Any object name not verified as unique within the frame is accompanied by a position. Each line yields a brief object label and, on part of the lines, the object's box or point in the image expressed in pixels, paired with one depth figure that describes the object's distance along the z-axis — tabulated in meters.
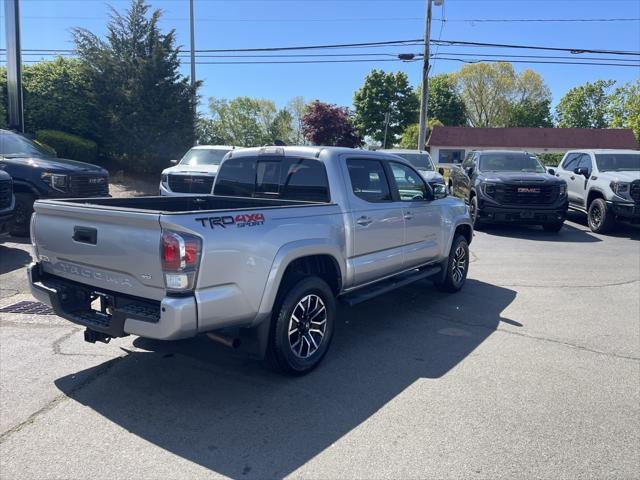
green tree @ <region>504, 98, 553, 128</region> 70.44
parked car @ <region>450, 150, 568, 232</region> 12.20
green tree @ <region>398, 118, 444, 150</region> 51.60
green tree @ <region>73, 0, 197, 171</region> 20.89
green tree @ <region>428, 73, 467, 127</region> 67.69
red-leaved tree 44.59
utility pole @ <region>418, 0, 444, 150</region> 23.47
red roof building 49.91
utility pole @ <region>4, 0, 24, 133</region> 15.05
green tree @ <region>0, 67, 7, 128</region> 18.08
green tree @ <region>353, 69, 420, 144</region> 56.75
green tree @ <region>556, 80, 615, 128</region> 79.06
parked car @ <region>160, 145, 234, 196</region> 12.55
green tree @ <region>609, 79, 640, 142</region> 57.17
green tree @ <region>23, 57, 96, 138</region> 20.36
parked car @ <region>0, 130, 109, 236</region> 9.60
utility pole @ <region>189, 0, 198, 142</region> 22.45
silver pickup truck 3.49
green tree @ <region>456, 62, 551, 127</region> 69.31
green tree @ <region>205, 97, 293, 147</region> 69.44
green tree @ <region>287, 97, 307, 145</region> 71.25
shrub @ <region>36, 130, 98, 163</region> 19.08
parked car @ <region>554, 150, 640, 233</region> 11.95
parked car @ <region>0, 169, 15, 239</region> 8.20
